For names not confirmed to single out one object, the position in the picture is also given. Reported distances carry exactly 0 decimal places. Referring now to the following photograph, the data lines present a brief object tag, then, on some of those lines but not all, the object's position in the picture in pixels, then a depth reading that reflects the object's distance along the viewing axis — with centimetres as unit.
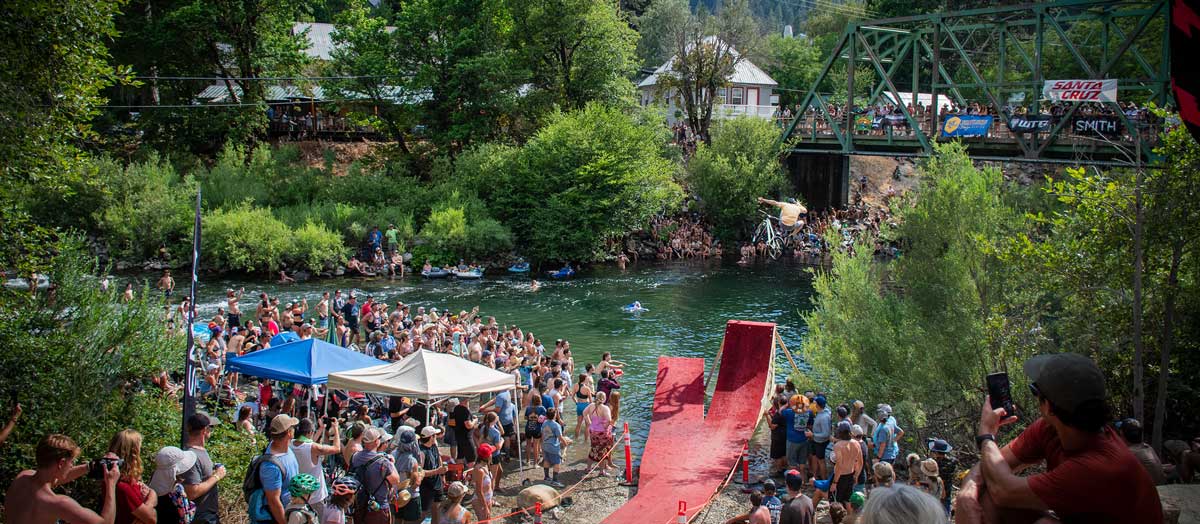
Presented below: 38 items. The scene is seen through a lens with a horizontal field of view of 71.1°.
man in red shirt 328
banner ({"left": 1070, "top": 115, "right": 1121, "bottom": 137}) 2937
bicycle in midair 4181
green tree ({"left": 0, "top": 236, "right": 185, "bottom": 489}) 948
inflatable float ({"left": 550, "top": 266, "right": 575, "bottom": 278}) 3566
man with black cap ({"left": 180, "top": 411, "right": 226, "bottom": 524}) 729
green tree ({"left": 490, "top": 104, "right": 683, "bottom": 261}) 3756
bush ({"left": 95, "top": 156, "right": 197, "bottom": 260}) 3384
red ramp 1247
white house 6184
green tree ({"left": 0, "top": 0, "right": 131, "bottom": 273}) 1085
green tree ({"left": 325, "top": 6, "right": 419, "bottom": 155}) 4206
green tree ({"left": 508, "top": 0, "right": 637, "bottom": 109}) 4197
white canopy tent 1212
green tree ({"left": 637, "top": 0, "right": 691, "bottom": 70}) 7612
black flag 864
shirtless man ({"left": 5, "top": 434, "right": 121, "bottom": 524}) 604
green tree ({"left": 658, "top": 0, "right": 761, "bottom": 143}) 4816
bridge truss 2927
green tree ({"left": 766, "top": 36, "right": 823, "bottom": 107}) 7150
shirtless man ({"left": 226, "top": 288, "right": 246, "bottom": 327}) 2055
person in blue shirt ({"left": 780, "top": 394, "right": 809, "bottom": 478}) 1359
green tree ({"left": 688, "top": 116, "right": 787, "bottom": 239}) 4259
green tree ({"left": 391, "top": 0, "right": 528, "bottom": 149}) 4125
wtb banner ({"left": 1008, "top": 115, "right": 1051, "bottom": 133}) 3042
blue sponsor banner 3297
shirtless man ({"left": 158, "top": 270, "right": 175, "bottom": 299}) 2247
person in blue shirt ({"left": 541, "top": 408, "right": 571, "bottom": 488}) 1329
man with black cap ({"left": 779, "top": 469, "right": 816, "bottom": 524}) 873
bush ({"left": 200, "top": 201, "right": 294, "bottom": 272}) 3312
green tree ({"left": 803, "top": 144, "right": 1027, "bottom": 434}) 1435
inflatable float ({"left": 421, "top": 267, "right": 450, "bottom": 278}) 3450
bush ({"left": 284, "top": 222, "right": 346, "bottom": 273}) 3378
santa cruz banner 2806
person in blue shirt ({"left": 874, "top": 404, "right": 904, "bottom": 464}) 1223
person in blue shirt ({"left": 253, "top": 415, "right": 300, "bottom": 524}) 762
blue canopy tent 1295
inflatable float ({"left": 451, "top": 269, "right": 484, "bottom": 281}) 3462
